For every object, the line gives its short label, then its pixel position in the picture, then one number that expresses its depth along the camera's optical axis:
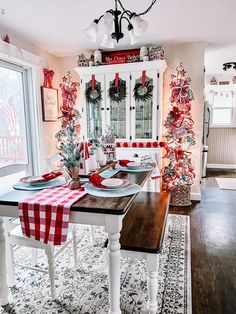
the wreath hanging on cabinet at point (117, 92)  3.63
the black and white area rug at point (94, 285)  1.63
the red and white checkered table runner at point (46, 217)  1.27
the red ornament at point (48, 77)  3.71
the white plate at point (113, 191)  1.40
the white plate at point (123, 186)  1.45
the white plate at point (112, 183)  1.47
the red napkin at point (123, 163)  2.29
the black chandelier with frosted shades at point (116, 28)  1.83
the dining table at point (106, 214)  1.24
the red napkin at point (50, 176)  1.66
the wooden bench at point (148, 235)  1.48
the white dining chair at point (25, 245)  1.63
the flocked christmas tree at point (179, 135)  3.56
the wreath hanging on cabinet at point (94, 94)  3.73
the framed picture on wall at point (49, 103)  3.67
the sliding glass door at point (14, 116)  3.11
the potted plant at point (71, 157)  1.51
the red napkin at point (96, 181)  1.49
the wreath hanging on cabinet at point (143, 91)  3.52
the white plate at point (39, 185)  1.54
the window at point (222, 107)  5.95
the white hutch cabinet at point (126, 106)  3.50
